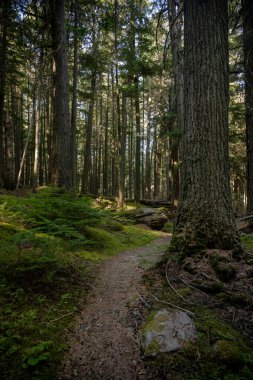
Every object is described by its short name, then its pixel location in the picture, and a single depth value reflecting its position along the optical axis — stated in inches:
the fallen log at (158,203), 702.3
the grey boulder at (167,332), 97.7
